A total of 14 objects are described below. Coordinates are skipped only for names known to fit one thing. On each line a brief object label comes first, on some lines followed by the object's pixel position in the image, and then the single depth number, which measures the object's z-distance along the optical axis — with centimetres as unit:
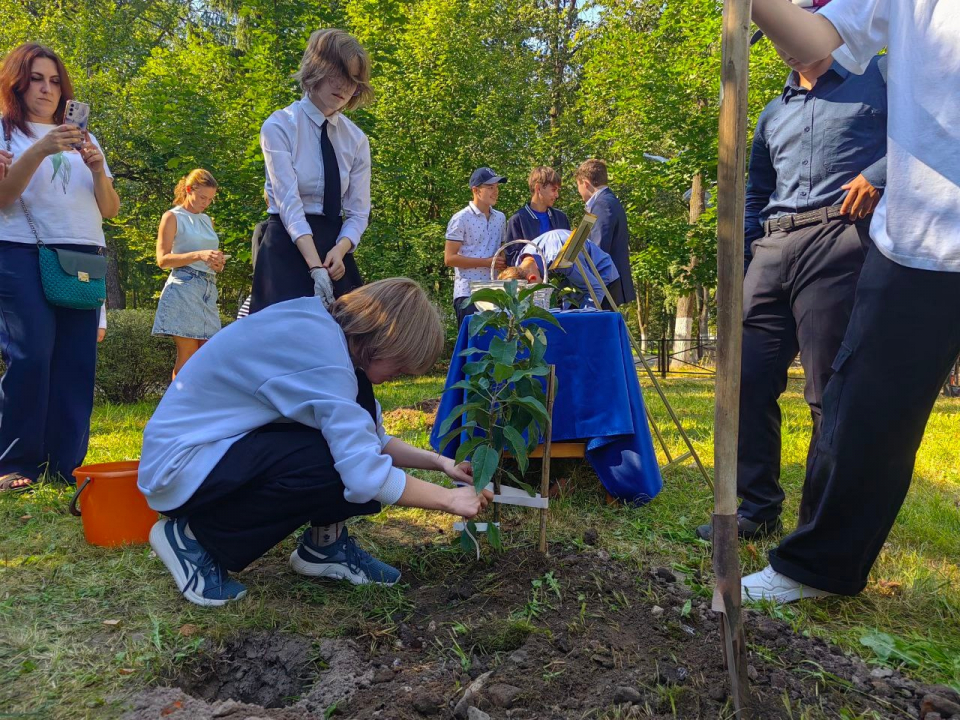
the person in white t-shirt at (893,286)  169
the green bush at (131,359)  734
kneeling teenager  205
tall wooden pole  150
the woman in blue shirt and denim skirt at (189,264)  503
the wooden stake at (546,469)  249
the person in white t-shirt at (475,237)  526
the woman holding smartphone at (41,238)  323
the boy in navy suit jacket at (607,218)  530
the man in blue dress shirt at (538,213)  522
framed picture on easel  267
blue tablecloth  318
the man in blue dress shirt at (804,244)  243
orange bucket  264
